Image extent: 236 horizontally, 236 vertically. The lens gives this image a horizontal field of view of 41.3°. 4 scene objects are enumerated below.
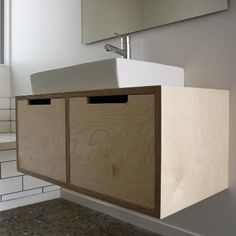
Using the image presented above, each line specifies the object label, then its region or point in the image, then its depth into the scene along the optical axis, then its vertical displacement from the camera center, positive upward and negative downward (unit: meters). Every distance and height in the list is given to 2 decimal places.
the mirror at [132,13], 1.12 +0.37
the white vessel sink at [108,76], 0.93 +0.09
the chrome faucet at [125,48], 1.25 +0.22
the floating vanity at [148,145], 0.80 -0.12
